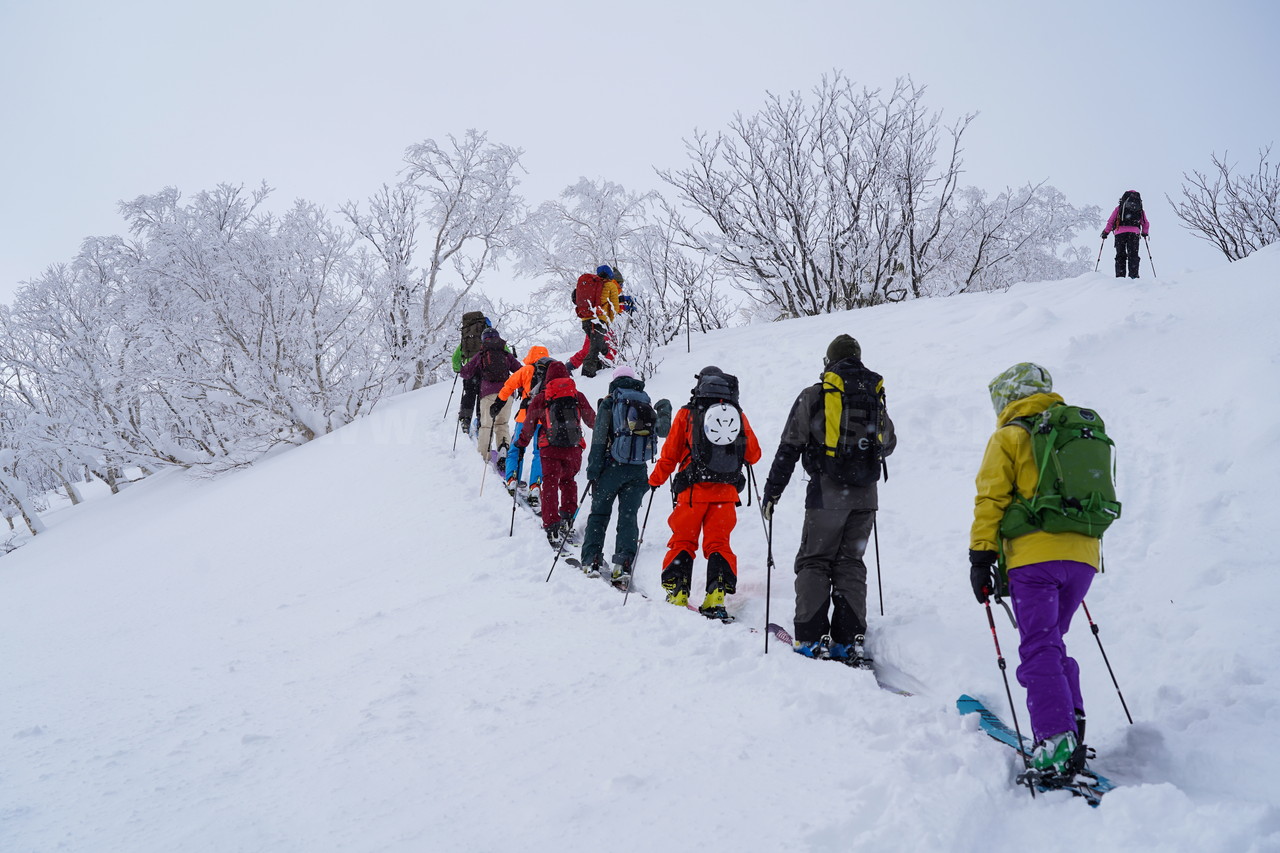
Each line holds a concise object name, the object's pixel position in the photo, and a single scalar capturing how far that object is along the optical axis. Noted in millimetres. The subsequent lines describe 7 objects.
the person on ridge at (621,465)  5520
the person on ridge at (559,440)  6238
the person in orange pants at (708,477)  4852
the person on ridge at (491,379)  8516
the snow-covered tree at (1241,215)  16109
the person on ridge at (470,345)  9328
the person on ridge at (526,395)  6922
